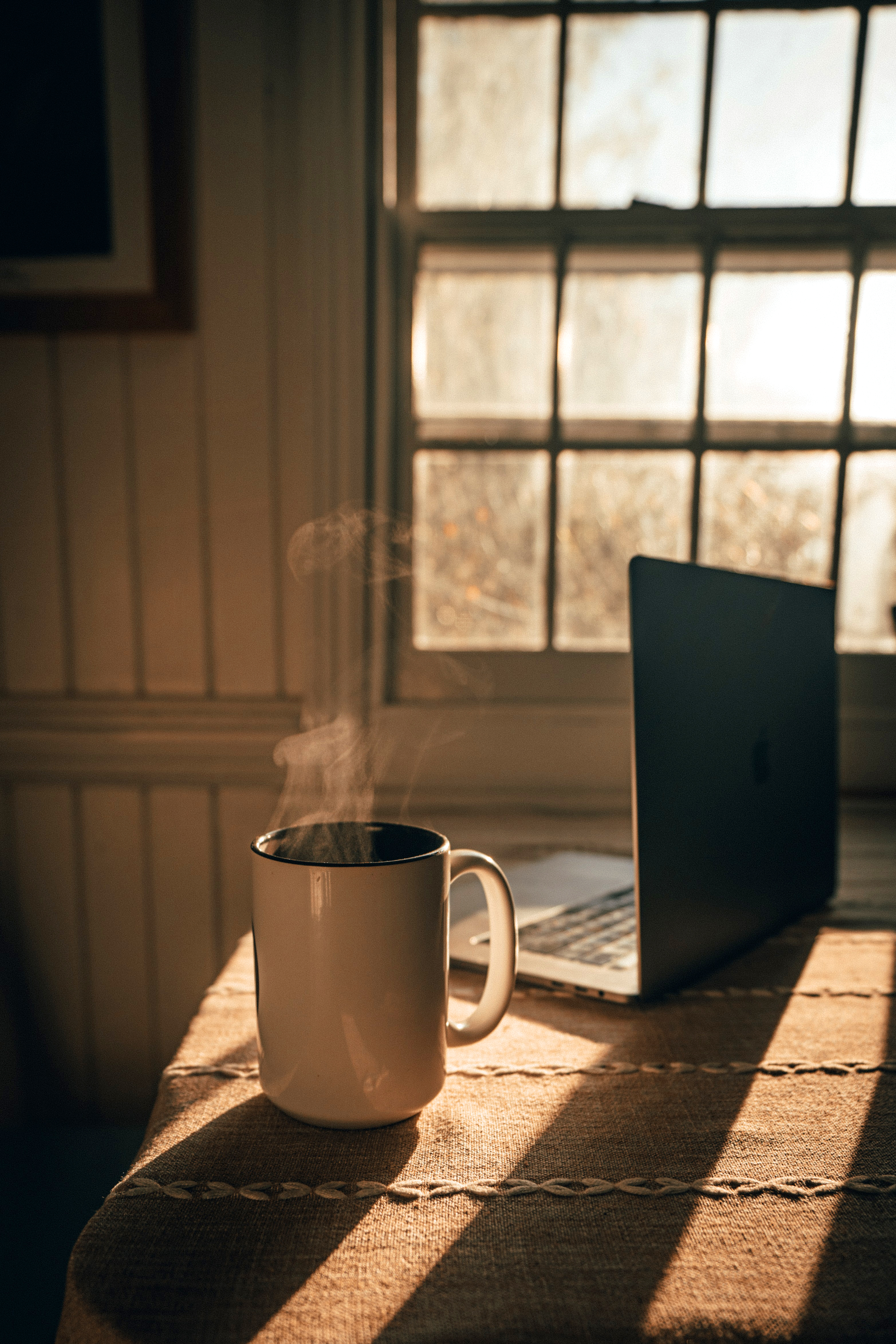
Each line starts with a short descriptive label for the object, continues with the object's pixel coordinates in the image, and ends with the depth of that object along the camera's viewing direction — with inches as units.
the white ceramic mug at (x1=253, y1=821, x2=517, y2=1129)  17.4
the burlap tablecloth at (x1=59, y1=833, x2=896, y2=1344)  13.4
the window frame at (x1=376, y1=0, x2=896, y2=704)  55.0
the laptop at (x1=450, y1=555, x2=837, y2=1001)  24.1
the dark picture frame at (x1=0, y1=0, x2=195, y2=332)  51.9
